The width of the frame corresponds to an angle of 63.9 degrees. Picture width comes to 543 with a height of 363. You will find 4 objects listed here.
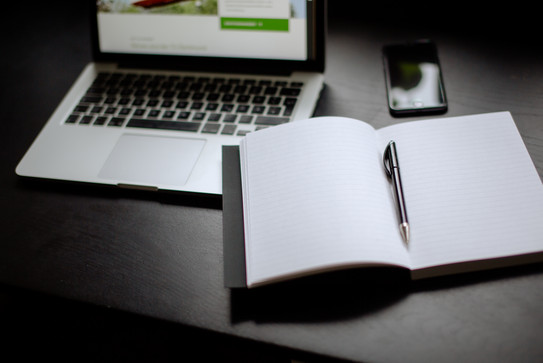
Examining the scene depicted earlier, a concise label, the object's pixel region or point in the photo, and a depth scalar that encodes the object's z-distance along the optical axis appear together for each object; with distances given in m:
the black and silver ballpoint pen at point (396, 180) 0.46
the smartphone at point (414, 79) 0.62
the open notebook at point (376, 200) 0.43
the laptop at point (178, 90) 0.60
